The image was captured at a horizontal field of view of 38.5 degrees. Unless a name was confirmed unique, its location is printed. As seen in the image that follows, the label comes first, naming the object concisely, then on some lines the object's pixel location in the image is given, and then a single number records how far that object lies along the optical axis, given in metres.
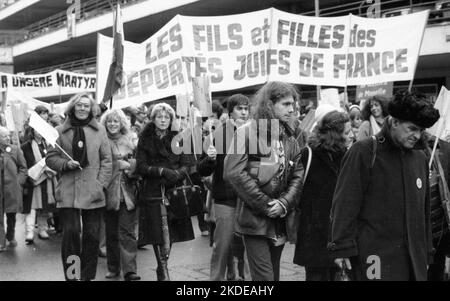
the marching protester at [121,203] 6.75
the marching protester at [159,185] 6.31
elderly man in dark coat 3.67
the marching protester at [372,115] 6.93
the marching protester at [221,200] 5.53
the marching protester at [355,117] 9.04
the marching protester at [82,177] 6.05
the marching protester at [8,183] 8.77
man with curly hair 4.55
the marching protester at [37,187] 9.46
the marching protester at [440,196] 4.77
